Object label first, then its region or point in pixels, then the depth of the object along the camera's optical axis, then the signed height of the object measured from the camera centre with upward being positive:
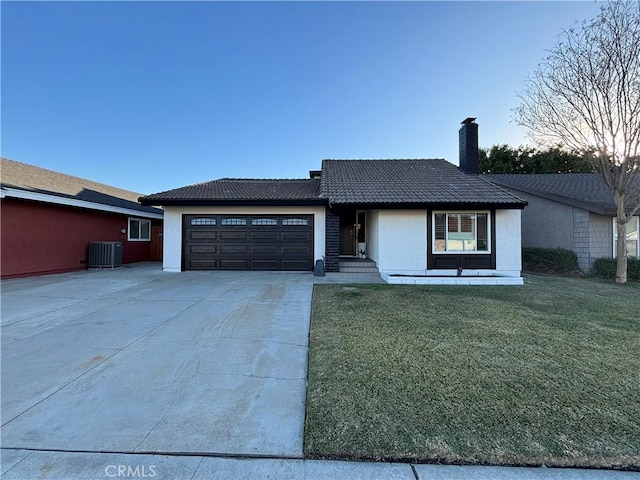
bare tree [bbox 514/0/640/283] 8.76 +4.72
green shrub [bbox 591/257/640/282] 10.07 -0.85
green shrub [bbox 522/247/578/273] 11.59 -0.66
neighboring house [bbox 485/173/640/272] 11.22 +1.11
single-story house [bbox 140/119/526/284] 10.27 +0.84
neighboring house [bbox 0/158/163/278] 9.73 +0.92
